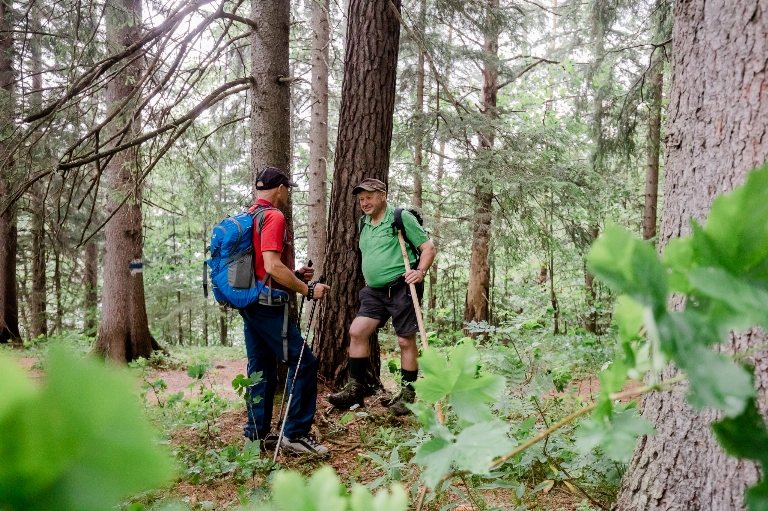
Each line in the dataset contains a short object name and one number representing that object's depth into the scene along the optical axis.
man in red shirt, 3.48
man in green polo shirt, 4.24
